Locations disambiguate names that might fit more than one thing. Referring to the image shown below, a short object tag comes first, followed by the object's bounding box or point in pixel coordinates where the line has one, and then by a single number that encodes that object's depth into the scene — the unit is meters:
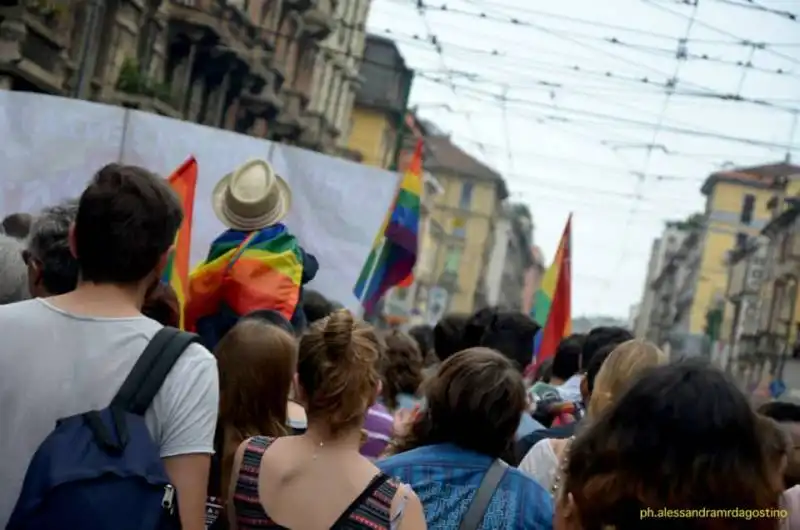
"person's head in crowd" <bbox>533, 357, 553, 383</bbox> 8.44
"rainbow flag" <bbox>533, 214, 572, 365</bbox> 11.38
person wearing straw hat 6.73
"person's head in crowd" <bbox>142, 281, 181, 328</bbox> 4.70
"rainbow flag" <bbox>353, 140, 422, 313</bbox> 10.66
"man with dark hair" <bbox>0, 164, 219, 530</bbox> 3.23
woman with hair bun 3.83
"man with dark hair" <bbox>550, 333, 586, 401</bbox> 7.20
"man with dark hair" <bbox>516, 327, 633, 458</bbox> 5.53
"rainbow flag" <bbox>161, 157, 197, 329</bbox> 7.12
